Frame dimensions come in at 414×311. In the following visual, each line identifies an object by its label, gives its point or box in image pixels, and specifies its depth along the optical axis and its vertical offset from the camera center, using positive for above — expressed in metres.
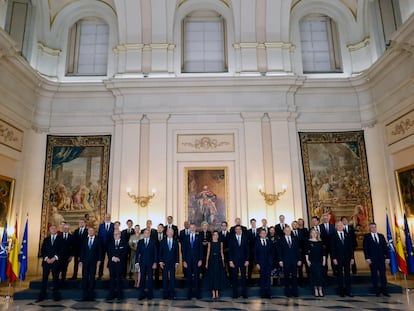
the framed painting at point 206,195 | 11.04 +1.44
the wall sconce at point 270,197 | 11.06 +1.33
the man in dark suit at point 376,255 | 7.68 -0.33
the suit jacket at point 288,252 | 7.73 -0.23
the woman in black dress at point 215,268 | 7.63 -0.53
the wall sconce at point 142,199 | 10.97 +1.33
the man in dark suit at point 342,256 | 7.66 -0.33
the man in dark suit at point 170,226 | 9.06 +0.43
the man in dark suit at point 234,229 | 8.60 +0.31
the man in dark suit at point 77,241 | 8.64 +0.09
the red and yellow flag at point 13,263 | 8.68 -0.40
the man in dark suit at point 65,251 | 8.02 -0.13
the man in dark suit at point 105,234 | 8.39 +0.25
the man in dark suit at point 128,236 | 8.74 +0.19
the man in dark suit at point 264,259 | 7.61 -0.37
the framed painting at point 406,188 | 9.84 +1.41
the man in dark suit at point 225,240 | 8.66 +0.05
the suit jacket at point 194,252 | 7.83 -0.19
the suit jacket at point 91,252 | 7.72 -0.15
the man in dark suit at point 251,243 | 8.55 -0.03
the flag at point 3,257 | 8.52 -0.25
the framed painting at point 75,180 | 11.25 +2.03
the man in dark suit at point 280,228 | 9.17 +0.34
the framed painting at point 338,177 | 11.33 +2.00
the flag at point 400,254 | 8.66 -0.36
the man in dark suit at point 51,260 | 7.55 -0.30
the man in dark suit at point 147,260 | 7.56 -0.35
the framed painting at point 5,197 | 9.81 +1.35
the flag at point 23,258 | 8.98 -0.30
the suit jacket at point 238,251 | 7.77 -0.19
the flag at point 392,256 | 8.75 -0.41
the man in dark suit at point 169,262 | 7.60 -0.39
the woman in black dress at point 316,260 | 7.59 -0.40
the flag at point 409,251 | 8.71 -0.29
